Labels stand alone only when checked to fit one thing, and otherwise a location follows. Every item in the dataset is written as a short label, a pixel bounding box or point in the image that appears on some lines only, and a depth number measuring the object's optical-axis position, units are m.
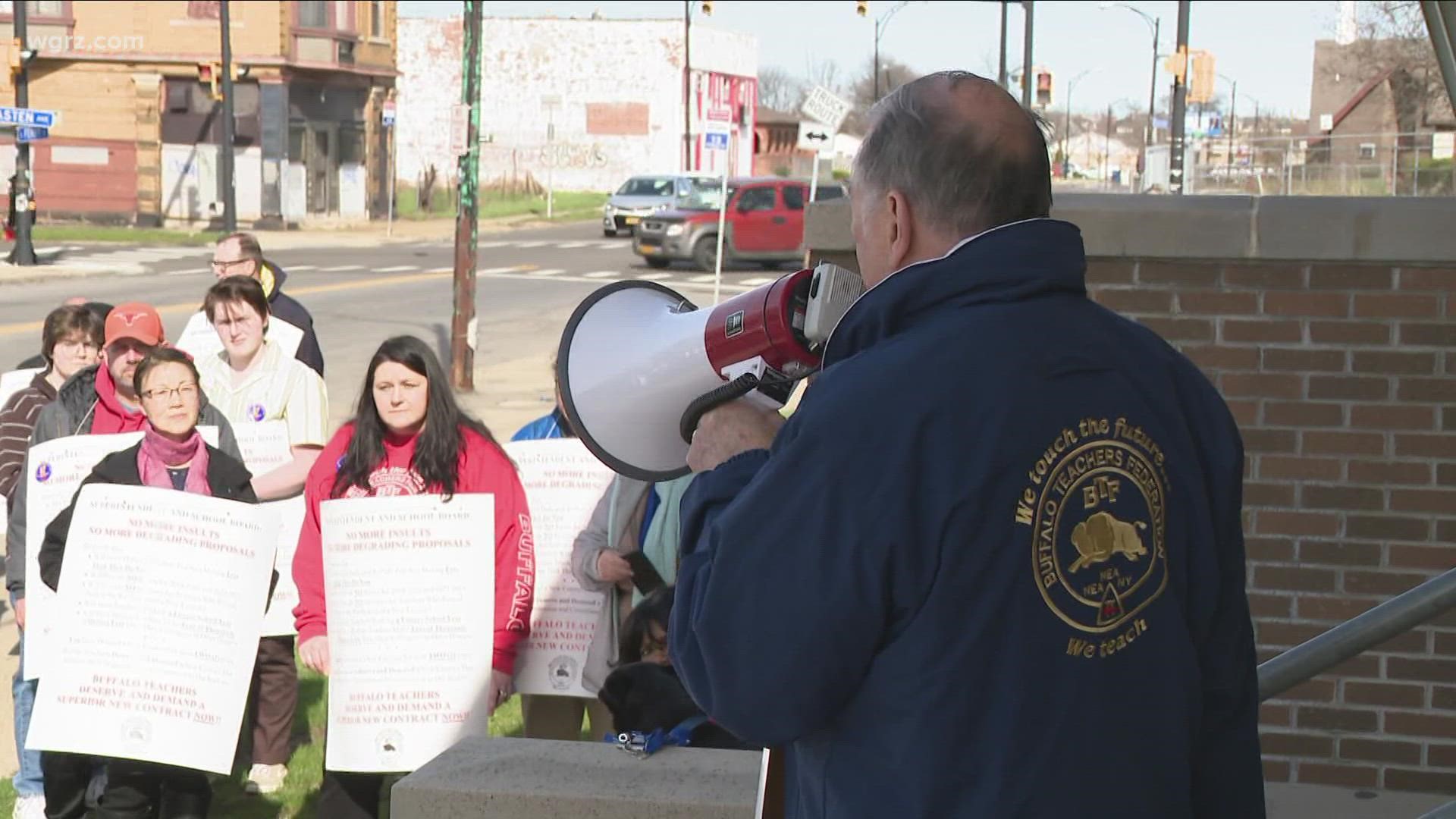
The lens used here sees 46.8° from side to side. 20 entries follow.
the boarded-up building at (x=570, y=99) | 72.69
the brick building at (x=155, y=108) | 44.16
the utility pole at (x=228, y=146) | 38.22
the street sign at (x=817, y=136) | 23.33
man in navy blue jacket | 1.88
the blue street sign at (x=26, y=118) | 27.31
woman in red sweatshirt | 5.17
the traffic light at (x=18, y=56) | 28.67
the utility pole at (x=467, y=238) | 16.28
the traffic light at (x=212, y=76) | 40.47
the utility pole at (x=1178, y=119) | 32.56
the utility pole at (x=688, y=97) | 58.25
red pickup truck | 31.41
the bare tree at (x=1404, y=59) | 43.06
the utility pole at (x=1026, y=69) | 38.53
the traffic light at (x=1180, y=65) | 32.62
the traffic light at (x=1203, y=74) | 37.78
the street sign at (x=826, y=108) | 23.17
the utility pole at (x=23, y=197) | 29.12
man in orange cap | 5.83
